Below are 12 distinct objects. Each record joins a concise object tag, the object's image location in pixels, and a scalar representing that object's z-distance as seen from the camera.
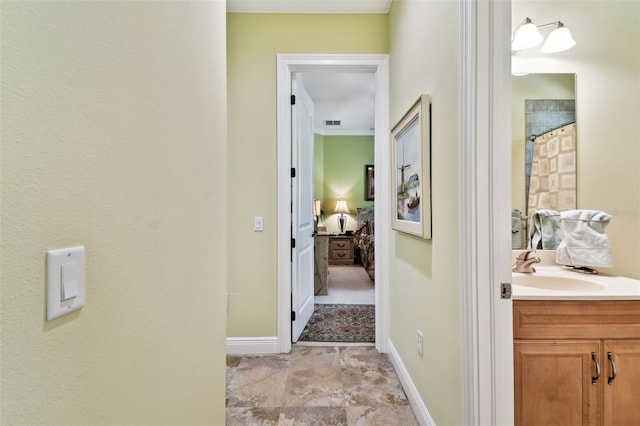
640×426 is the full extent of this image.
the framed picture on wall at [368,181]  6.60
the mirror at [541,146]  1.95
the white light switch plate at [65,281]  0.47
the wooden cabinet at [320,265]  4.11
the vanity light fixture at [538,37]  1.87
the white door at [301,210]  2.65
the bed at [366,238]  5.07
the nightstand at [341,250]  6.34
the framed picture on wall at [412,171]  1.59
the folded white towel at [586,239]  1.69
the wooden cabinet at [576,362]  1.28
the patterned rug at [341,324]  2.74
